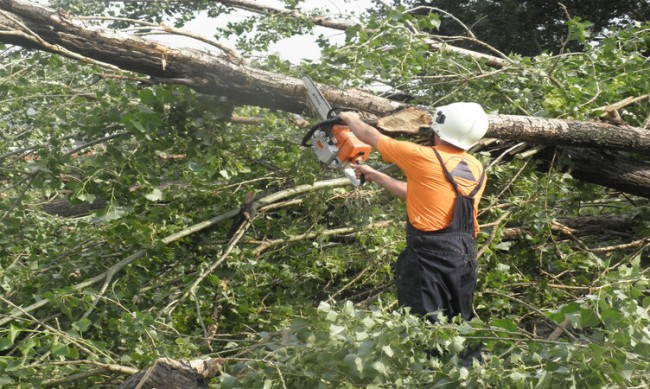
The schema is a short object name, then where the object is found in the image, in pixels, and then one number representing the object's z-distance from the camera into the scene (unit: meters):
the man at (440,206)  7.94
